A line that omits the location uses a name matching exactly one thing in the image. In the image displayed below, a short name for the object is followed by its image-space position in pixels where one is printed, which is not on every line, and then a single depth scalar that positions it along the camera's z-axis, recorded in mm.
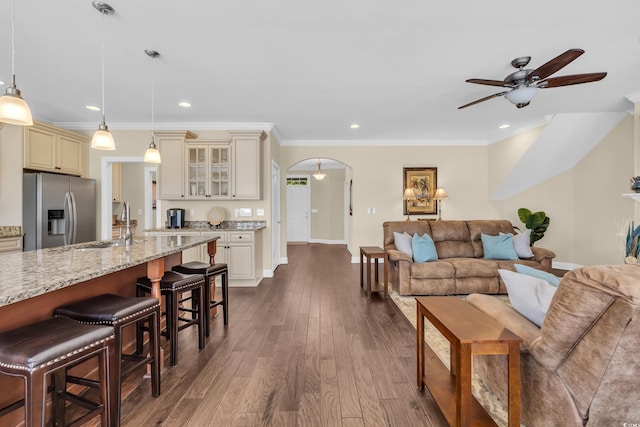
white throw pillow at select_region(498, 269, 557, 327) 1471
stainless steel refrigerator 3713
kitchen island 1205
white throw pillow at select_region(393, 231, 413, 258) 3857
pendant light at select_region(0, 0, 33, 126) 1608
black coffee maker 4543
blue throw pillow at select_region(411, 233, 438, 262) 3744
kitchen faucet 2369
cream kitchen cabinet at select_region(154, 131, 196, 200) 4488
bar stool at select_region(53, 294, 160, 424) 1380
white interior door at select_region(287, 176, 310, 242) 9273
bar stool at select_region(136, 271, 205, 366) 2143
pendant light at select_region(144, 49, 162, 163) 2875
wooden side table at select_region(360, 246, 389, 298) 3636
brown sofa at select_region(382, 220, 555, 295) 3613
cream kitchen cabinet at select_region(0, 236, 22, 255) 3484
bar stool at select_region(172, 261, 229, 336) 2584
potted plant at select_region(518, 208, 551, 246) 5078
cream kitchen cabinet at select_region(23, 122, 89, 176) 3818
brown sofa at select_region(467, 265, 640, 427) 1012
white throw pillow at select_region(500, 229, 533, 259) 3859
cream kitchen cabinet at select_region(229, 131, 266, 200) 4492
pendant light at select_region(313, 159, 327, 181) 8086
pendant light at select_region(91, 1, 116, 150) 2334
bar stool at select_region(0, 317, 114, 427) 1049
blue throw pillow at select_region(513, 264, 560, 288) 1655
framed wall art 5984
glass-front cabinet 4523
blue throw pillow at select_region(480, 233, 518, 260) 3828
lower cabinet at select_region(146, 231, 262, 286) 4180
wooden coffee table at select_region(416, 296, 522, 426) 1237
